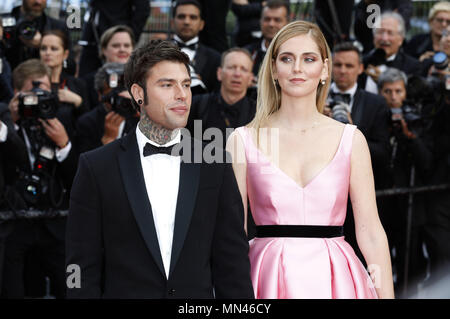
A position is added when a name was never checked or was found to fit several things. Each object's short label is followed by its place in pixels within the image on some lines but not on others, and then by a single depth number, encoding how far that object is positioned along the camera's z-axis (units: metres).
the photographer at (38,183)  9.24
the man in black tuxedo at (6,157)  8.85
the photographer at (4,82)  10.66
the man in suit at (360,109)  10.51
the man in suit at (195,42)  12.51
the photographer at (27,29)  11.80
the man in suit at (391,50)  13.01
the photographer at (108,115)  9.60
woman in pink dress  6.10
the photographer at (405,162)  11.06
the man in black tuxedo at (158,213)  5.23
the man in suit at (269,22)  12.98
